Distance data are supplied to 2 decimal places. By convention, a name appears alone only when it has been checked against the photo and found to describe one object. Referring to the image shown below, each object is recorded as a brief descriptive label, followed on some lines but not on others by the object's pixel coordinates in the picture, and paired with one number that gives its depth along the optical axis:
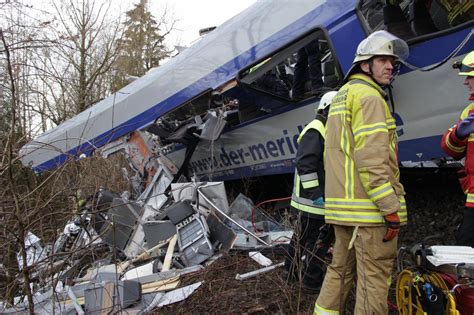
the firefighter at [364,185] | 2.31
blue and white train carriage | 3.17
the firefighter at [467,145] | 2.71
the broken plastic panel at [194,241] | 4.30
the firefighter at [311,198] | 3.16
